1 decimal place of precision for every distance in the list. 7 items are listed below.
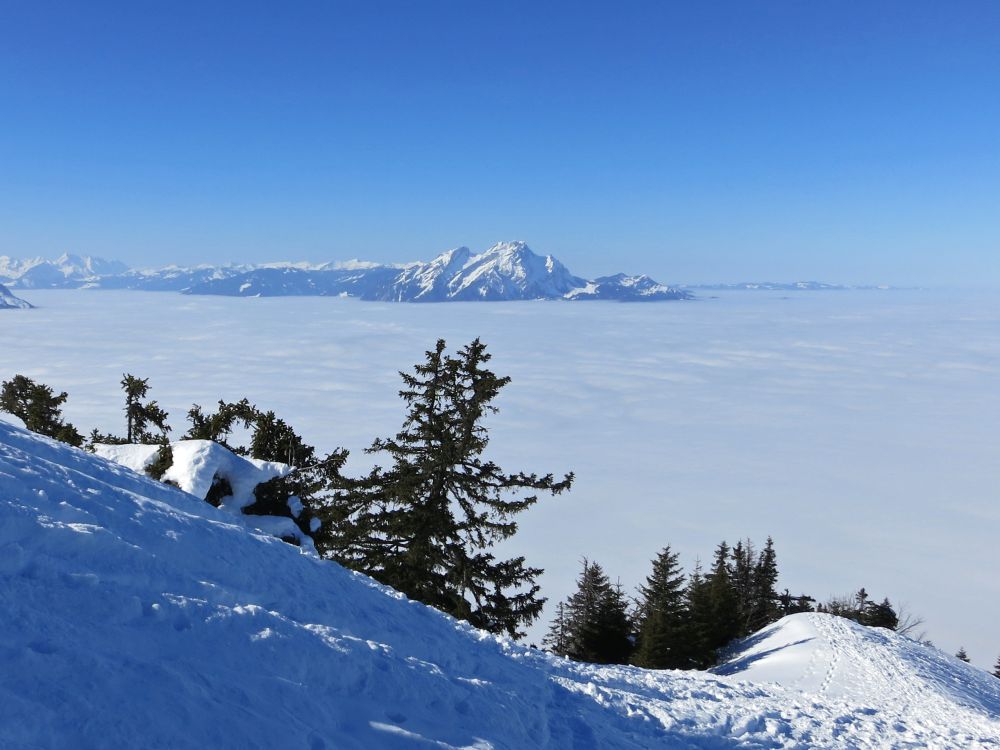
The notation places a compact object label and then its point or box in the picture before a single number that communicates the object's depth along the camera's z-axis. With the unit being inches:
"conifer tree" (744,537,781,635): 1886.1
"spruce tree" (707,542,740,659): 1298.0
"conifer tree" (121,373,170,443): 1086.4
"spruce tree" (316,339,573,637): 722.2
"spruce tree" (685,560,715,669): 1227.9
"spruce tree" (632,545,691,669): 1221.7
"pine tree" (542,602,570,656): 1856.7
